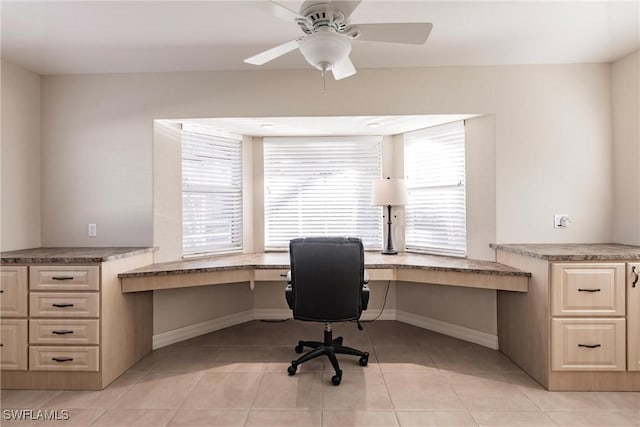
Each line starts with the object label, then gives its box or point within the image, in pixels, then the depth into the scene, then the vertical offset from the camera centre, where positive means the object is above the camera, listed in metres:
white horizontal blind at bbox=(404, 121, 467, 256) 3.10 +0.27
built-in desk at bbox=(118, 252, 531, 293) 2.48 -0.44
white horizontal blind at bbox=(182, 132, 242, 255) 3.16 +0.25
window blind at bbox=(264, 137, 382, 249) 3.58 +0.29
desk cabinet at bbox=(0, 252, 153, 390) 2.26 -0.75
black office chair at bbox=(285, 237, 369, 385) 2.26 -0.43
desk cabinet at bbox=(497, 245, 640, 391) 2.17 -0.73
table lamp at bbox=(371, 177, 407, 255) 3.18 +0.24
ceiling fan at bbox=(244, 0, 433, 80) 1.59 +0.98
